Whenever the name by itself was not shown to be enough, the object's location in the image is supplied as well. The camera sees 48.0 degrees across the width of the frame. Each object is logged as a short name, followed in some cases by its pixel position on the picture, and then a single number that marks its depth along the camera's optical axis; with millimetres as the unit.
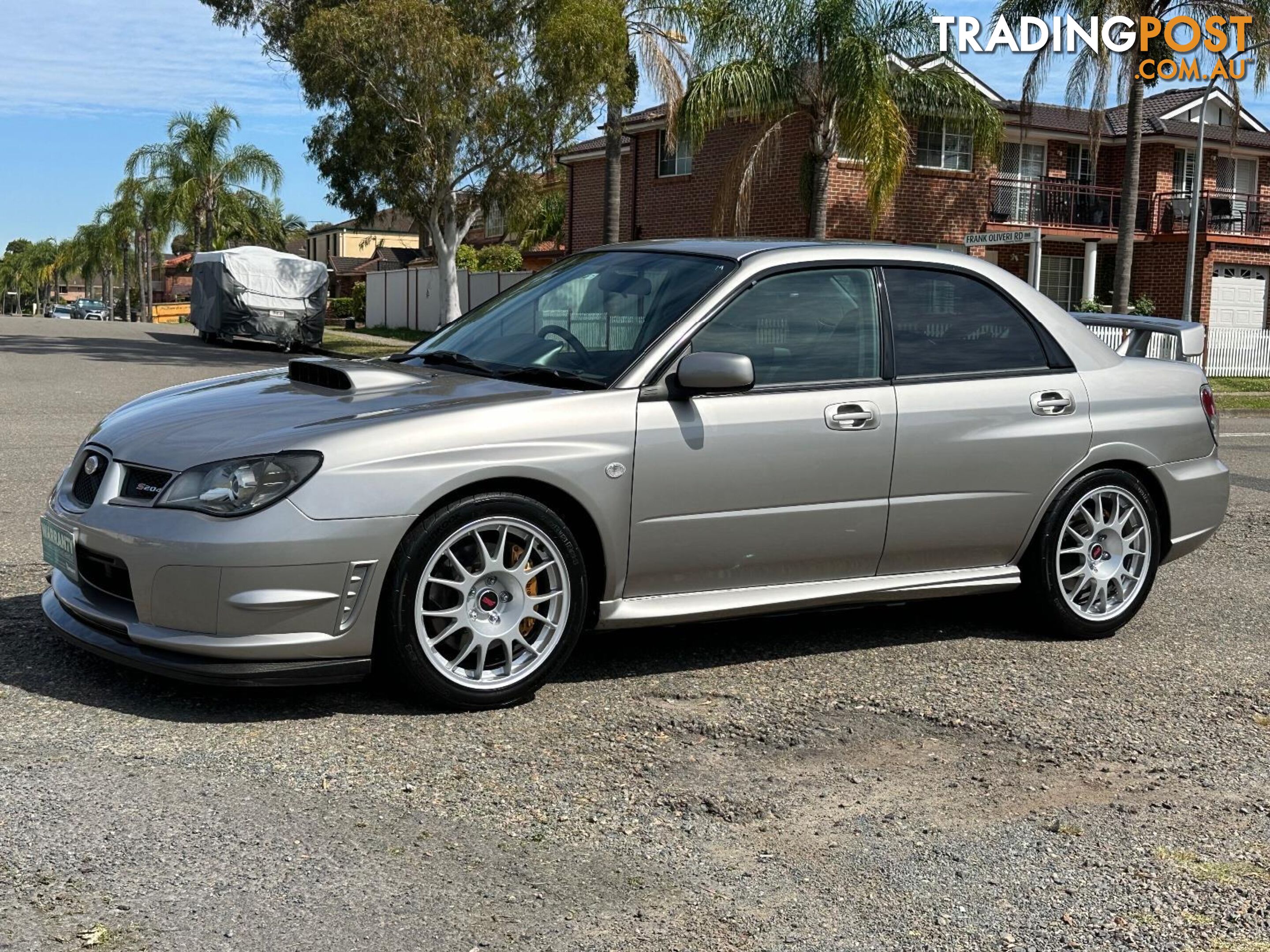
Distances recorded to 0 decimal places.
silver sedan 4469
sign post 19875
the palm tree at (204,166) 53906
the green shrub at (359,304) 53406
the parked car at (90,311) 98750
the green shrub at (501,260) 53875
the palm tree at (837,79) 24656
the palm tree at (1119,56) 24953
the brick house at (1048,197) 32562
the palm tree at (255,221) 61375
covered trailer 33781
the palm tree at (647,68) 27859
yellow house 103500
